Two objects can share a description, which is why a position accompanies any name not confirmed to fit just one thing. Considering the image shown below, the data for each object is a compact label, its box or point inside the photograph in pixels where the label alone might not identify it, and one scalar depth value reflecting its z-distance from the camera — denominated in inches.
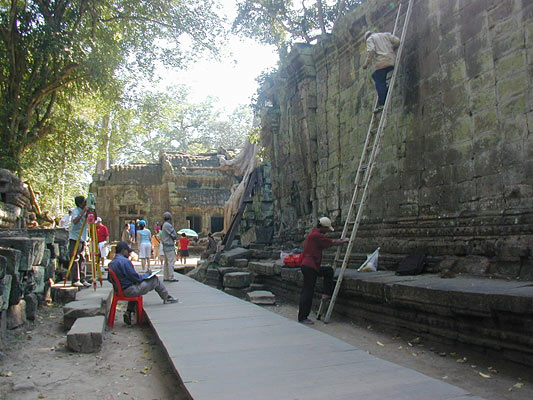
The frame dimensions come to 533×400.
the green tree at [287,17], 626.5
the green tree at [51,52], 518.0
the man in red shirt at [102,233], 386.6
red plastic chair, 225.0
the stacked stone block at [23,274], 179.0
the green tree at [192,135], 1742.1
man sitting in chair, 226.1
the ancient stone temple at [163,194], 1074.1
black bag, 208.2
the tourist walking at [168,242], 360.8
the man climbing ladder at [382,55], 246.5
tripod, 280.8
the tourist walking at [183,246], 652.1
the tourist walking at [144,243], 485.7
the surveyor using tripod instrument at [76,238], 287.6
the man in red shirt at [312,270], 223.6
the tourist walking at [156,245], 647.0
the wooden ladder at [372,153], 213.8
